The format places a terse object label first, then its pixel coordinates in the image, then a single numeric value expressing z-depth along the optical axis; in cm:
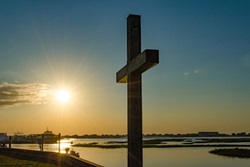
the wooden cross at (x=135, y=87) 432
